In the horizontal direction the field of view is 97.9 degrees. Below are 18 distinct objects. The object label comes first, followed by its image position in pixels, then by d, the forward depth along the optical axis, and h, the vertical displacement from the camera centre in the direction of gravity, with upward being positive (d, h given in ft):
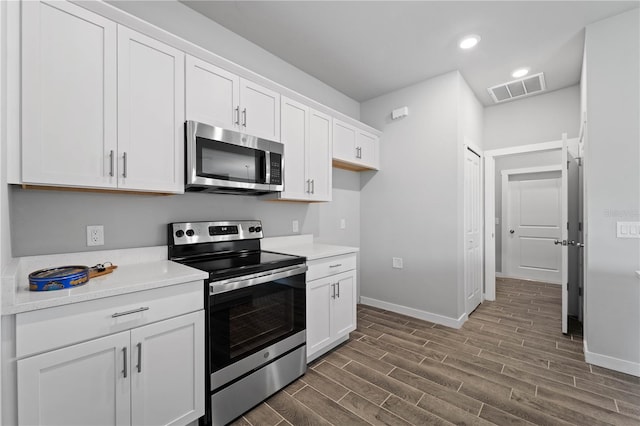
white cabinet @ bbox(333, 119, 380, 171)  10.21 +2.62
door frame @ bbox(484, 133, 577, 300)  13.34 -0.46
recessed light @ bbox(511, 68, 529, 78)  10.30 +5.33
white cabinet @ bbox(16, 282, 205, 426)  3.68 -2.45
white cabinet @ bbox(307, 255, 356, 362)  7.59 -2.64
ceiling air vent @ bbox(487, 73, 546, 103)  11.05 +5.28
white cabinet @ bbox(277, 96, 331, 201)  8.27 +1.96
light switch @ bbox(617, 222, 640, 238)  7.10 -0.41
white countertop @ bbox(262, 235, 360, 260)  7.95 -1.12
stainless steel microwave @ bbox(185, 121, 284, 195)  6.08 +1.28
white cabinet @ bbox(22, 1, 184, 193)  4.35 +1.96
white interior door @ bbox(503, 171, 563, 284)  17.03 -0.80
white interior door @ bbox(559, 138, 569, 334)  9.66 -0.89
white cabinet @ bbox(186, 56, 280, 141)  6.21 +2.78
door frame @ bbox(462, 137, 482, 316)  10.79 +0.25
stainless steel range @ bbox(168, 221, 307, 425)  5.40 -2.19
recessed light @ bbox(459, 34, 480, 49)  8.38 +5.30
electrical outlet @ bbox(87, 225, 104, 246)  5.56 -0.43
